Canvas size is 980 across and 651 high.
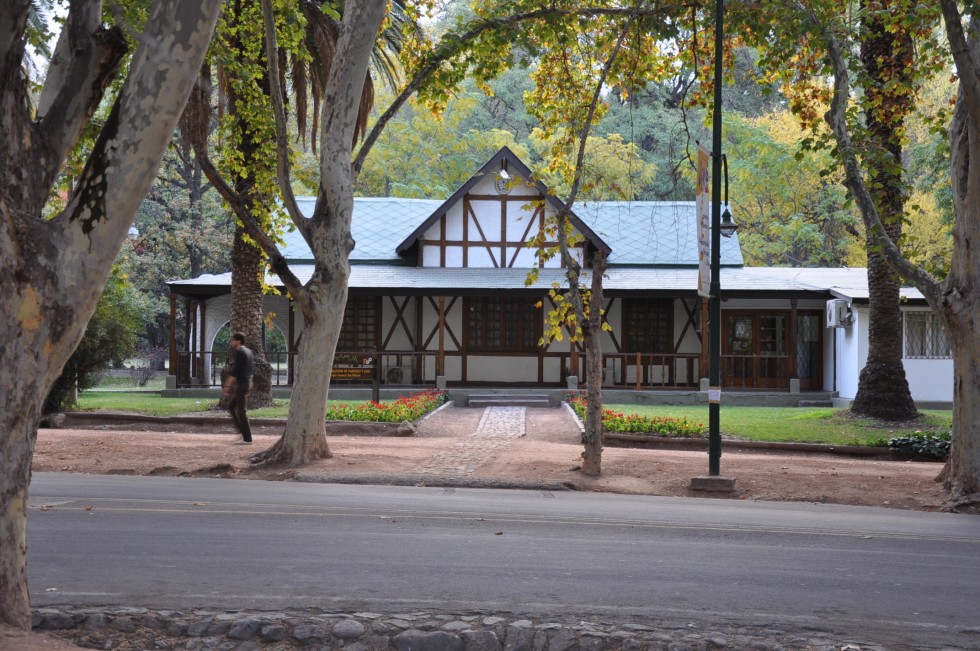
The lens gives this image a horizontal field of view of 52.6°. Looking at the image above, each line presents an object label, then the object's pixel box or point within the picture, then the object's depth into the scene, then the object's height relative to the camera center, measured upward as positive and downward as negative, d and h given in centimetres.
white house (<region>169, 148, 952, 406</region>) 2952 +117
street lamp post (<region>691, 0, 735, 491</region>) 1268 +26
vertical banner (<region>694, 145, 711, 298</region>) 1297 +179
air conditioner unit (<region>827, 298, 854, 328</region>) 2727 +127
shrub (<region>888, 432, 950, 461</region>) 1684 -145
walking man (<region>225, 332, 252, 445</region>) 1622 -49
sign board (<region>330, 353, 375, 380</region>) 2847 -29
